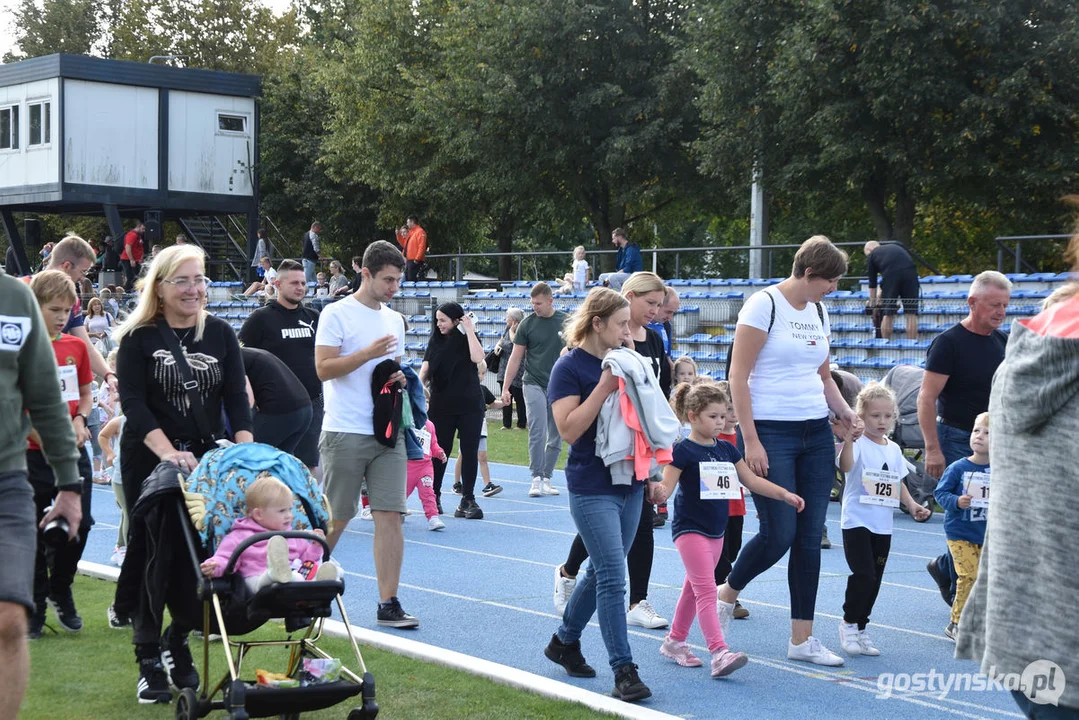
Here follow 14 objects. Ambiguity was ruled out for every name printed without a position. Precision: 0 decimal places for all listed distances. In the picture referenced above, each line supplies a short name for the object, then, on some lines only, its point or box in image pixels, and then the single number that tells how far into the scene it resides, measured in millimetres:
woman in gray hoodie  2803
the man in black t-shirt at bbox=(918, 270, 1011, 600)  7906
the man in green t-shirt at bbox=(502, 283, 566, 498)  13320
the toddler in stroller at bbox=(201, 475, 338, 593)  5117
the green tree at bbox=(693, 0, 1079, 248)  26609
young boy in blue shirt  7125
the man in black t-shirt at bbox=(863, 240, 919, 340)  19859
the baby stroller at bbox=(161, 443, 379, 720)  5031
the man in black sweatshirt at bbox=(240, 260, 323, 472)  9930
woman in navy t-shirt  6082
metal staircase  45750
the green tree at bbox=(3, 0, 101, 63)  63312
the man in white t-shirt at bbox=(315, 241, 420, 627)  7375
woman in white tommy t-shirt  6629
